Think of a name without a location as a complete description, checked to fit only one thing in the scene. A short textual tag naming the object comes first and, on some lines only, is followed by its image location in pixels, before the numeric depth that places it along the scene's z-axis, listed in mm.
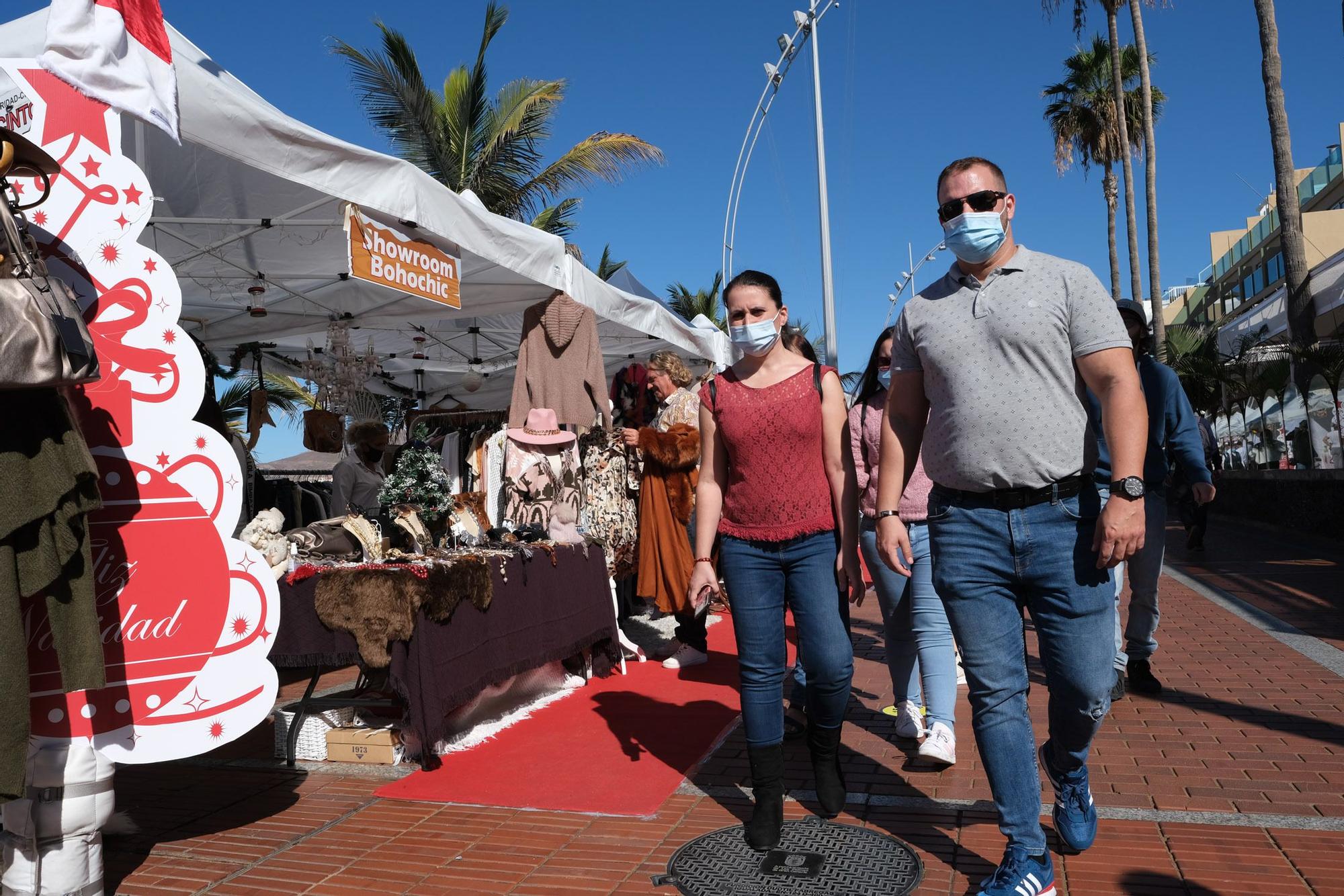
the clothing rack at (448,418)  11547
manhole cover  3178
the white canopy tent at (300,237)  4859
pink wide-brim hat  7199
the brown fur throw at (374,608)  4594
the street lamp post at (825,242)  17844
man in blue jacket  5090
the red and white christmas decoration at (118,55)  3275
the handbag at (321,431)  10195
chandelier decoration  9250
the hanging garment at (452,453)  11102
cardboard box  4871
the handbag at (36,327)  2693
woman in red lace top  3596
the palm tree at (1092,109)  33406
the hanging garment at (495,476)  7488
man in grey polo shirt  2836
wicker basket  4969
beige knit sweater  7789
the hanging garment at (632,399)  10008
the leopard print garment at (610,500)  7633
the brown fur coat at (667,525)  7414
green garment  2762
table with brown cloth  4645
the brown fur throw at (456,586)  4734
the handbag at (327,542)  5039
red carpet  4301
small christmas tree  5703
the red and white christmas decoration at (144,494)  3361
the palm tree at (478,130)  19125
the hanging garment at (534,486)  6957
